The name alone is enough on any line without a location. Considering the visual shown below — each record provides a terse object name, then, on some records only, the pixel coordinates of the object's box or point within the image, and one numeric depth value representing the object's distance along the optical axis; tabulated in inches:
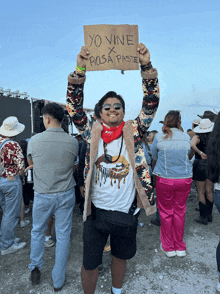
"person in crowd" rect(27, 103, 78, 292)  87.1
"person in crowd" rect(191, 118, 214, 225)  146.6
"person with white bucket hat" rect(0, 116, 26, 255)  113.3
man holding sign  68.2
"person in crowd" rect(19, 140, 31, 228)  162.5
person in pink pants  114.5
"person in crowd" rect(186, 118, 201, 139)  183.8
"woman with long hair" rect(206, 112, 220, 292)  79.5
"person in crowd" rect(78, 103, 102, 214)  112.5
